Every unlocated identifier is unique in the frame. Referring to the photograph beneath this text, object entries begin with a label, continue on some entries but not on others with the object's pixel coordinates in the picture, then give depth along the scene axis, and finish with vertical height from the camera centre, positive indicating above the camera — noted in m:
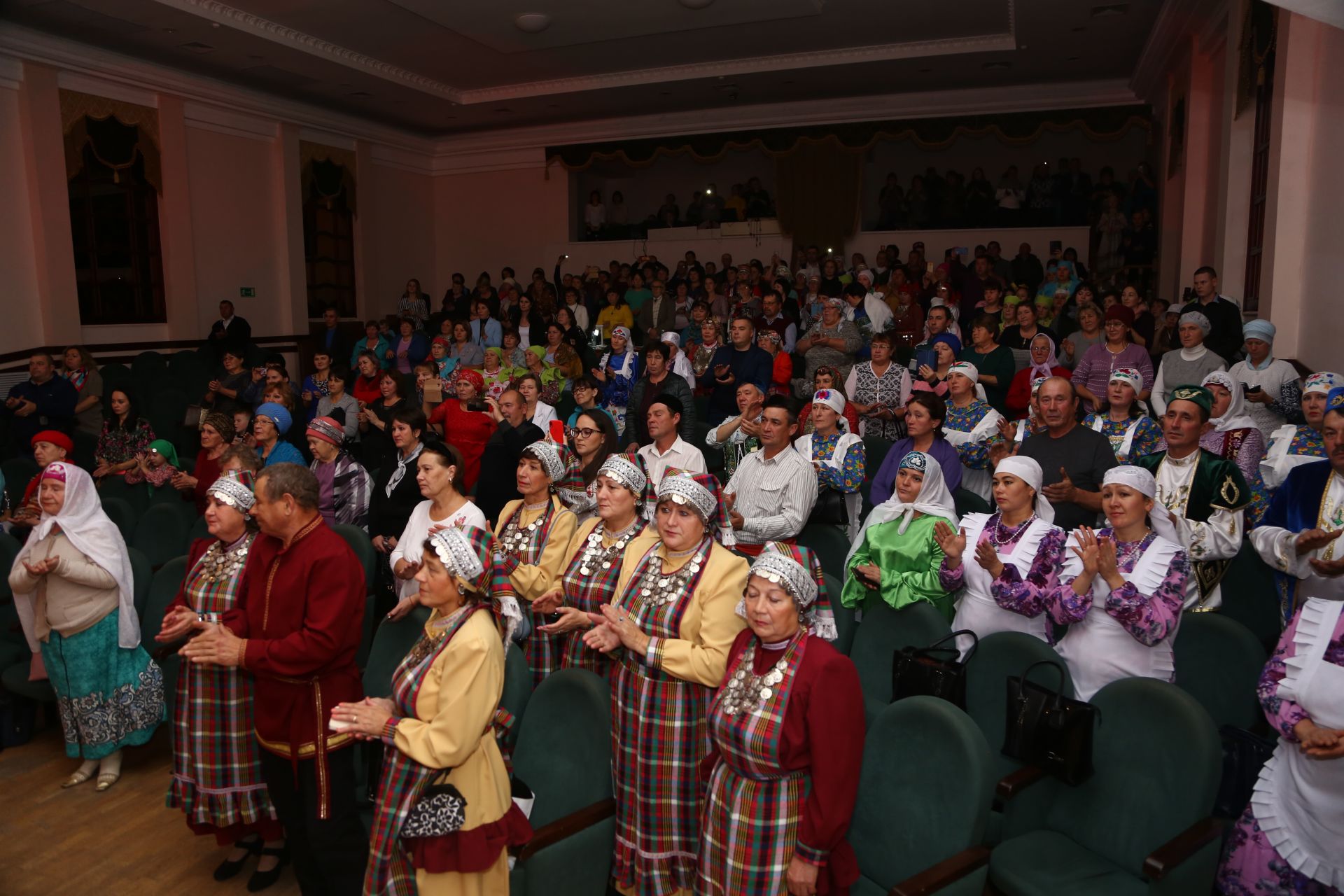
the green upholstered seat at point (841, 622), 3.25 -1.02
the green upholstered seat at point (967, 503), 4.08 -0.74
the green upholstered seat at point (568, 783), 2.29 -1.21
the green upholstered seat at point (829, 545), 3.97 -0.90
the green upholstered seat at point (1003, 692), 2.45 -1.07
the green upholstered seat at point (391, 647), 3.06 -1.02
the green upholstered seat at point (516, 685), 2.71 -1.03
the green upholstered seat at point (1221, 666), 2.66 -0.99
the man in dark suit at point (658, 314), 10.81 +0.37
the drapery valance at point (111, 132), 9.61 +2.43
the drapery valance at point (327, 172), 12.67 +2.55
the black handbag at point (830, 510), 4.23 -0.79
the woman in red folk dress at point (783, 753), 2.04 -0.95
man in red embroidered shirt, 2.49 -0.87
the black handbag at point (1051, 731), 2.34 -1.03
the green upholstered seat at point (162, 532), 4.71 -0.95
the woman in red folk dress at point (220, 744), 2.89 -1.27
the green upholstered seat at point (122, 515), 4.77 -0.87
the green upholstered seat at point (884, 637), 2.93 -0.99
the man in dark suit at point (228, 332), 10.52 +0.20
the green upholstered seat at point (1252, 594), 3.45 -0.99
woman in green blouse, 3.11 -0.73
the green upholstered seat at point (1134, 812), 2.16 -1.19
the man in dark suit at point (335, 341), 11.25 +0.10
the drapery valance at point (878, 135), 11.81 +2.93
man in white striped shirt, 3.83 -0.64
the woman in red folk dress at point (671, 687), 2.45 -0.97
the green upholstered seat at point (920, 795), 2.15 -1.13
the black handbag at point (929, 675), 2.66 -1.00
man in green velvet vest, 3.14 -0.57
